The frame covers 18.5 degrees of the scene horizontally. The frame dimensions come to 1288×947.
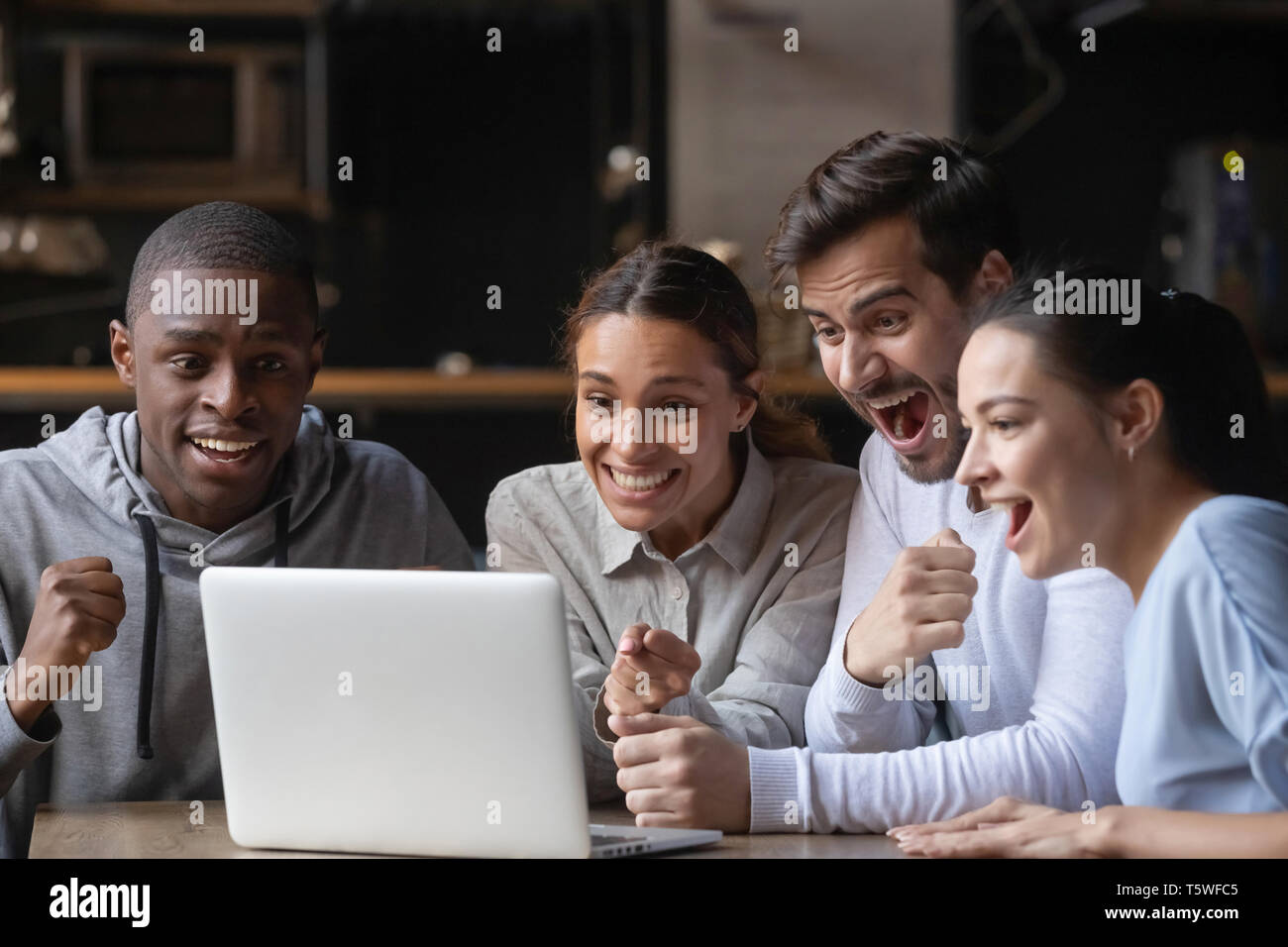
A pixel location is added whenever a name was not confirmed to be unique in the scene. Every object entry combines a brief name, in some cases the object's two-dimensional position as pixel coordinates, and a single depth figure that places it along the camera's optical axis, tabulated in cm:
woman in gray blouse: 347
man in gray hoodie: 347
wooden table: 321
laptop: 315
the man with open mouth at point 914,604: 327
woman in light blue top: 315
